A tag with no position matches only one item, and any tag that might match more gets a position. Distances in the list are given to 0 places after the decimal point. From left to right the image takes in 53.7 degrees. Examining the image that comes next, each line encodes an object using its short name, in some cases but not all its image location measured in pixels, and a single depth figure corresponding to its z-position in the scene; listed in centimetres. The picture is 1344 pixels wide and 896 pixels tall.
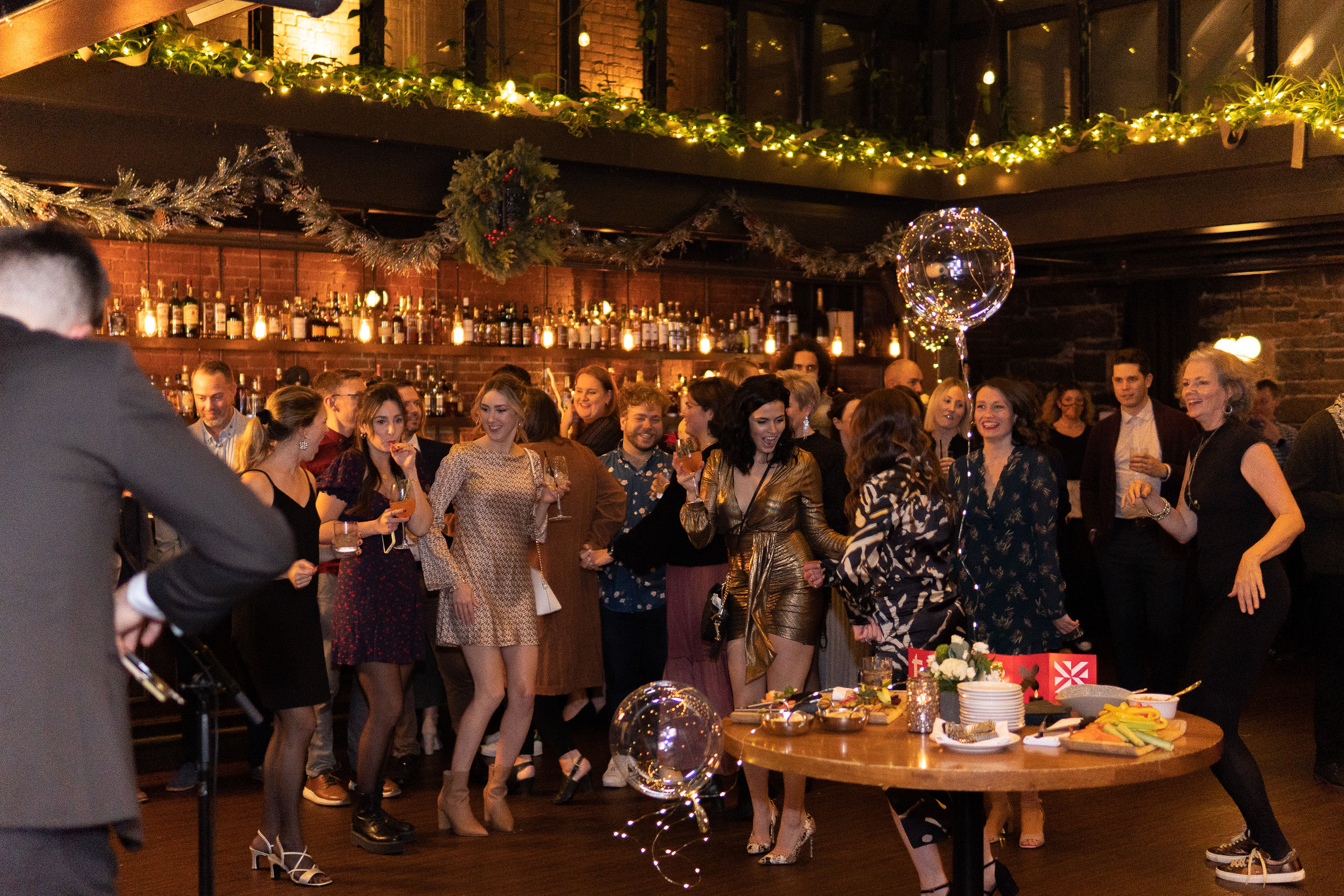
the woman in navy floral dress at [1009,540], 465
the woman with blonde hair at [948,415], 575
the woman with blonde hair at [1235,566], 425
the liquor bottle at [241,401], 779
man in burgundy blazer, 601
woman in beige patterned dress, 483
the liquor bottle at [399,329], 805
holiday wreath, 733
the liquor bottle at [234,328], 738
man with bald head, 728
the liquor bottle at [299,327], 762
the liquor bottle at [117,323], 718
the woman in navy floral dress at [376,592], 478
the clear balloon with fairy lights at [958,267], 479
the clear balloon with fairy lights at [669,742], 337
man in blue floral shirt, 564
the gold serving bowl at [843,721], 321
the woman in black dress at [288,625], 420
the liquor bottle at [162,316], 745
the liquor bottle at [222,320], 745
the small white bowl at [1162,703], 324
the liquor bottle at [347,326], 783
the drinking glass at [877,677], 352
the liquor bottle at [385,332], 798
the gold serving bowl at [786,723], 315
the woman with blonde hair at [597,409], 605
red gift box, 351
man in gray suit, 183
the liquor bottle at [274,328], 757
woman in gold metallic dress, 466
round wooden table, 277
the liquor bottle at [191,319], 734
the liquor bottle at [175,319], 742
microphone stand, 272
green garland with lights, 671
